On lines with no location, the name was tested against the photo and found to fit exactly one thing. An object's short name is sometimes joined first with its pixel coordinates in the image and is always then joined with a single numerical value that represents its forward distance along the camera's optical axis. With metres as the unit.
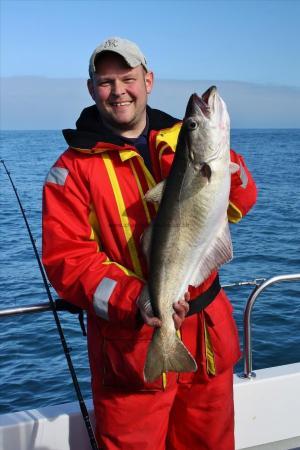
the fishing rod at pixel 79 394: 3.11
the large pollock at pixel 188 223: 2.62
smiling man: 2.93
